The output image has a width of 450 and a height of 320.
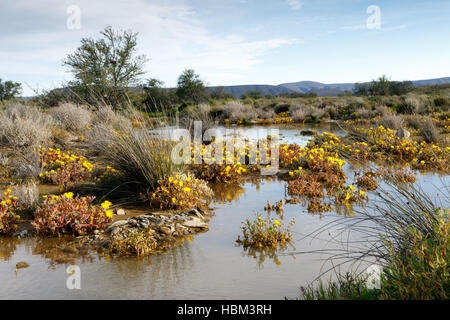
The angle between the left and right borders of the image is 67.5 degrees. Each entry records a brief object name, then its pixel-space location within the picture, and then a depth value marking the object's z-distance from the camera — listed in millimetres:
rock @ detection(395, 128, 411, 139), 12078
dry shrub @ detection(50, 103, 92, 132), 12859
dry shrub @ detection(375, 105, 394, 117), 19373
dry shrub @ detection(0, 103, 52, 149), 9938
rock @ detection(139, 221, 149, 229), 4777
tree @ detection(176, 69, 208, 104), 39603
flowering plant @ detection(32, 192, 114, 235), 4746
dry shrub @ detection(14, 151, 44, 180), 7547
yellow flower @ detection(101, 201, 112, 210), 4989
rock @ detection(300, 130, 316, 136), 16578
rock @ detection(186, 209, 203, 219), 5500
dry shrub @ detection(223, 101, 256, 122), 24500
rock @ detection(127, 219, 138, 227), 4812
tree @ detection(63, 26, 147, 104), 19406
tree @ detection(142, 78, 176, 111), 22217
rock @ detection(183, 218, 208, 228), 5086
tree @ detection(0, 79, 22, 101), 50481
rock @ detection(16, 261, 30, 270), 3852
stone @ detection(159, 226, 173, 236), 4824
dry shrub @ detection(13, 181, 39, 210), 5473
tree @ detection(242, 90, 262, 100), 58788
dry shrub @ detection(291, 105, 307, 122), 23516
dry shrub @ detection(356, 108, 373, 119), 19491
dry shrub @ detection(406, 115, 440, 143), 12219
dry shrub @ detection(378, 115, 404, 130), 13741
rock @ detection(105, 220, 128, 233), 4801
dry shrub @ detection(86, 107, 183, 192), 6012
